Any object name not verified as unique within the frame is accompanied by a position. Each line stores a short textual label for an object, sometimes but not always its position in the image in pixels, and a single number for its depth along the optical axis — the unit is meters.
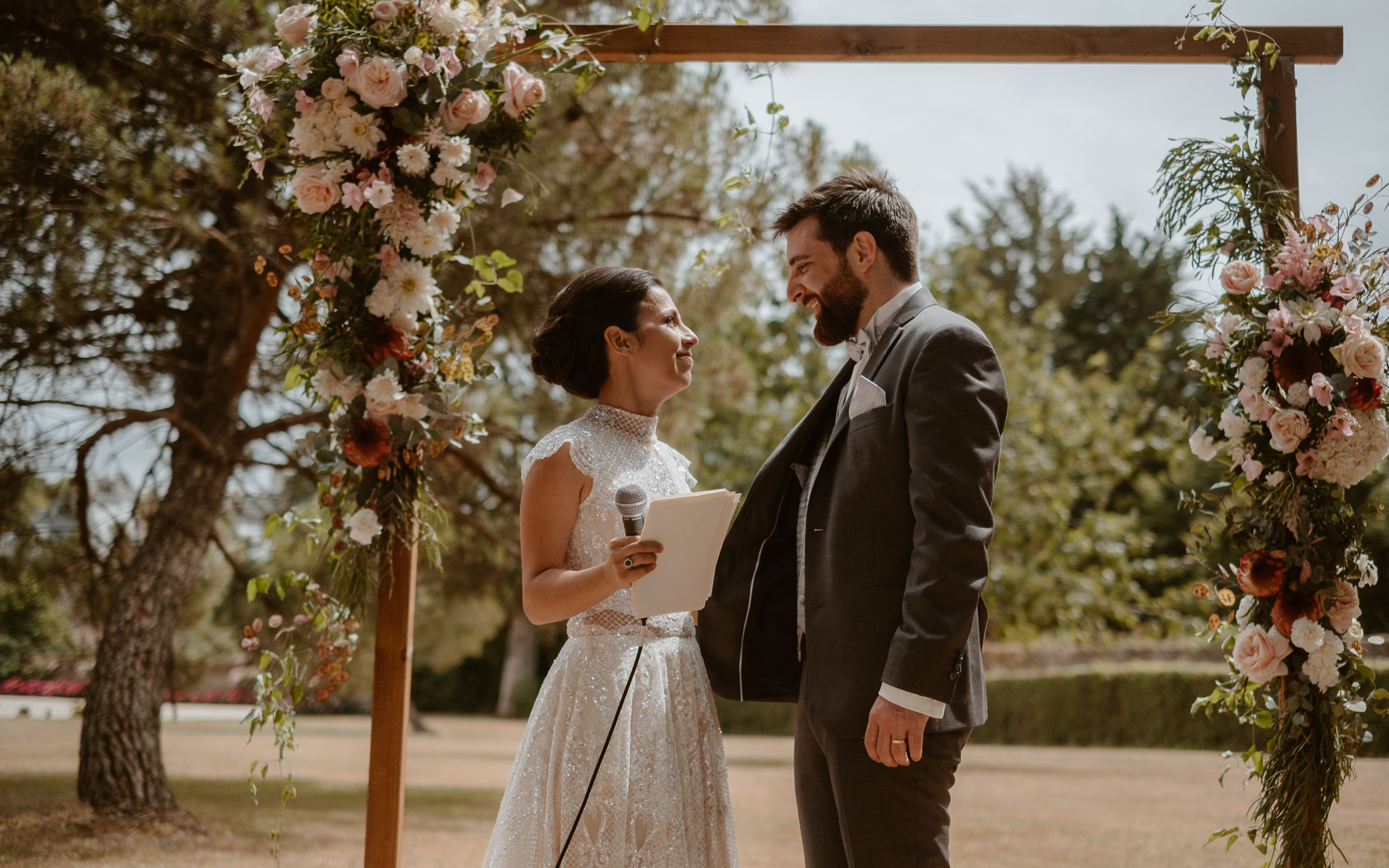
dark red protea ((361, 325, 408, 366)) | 2.58
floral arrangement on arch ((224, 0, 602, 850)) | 2.52
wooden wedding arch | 2.91
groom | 1.86
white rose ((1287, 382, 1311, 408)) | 2.64
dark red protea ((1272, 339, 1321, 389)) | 2.67
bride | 2.11
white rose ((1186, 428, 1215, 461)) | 2.86
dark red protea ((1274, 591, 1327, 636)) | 2.65
